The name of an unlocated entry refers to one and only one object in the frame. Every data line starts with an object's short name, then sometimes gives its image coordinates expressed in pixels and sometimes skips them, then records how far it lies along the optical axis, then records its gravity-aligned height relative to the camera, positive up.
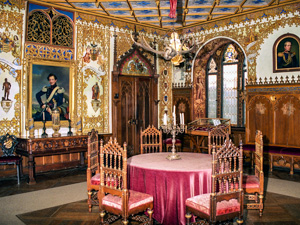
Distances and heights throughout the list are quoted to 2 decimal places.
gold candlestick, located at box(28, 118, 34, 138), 7.27 -0.39
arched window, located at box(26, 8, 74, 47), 7.41 +1.98
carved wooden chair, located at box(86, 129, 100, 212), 4.80 -0.96
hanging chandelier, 5.18 +0.97
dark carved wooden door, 9.29 +0.01
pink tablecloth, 4.12 -1.01
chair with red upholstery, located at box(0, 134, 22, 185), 6.50 -0.94
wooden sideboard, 6.65 -0.95
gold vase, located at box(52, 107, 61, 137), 7.34 -0.30
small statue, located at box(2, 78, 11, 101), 7.00 +0.46
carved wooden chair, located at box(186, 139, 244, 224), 3.64 -1.11
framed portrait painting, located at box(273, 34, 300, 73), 7.69 +1.37
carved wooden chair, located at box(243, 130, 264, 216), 4.50 -1.06
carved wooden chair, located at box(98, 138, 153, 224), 3.82 -1.13
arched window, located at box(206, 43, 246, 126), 9.02 +0.70
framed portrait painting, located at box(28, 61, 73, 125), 7.44 +0.46
